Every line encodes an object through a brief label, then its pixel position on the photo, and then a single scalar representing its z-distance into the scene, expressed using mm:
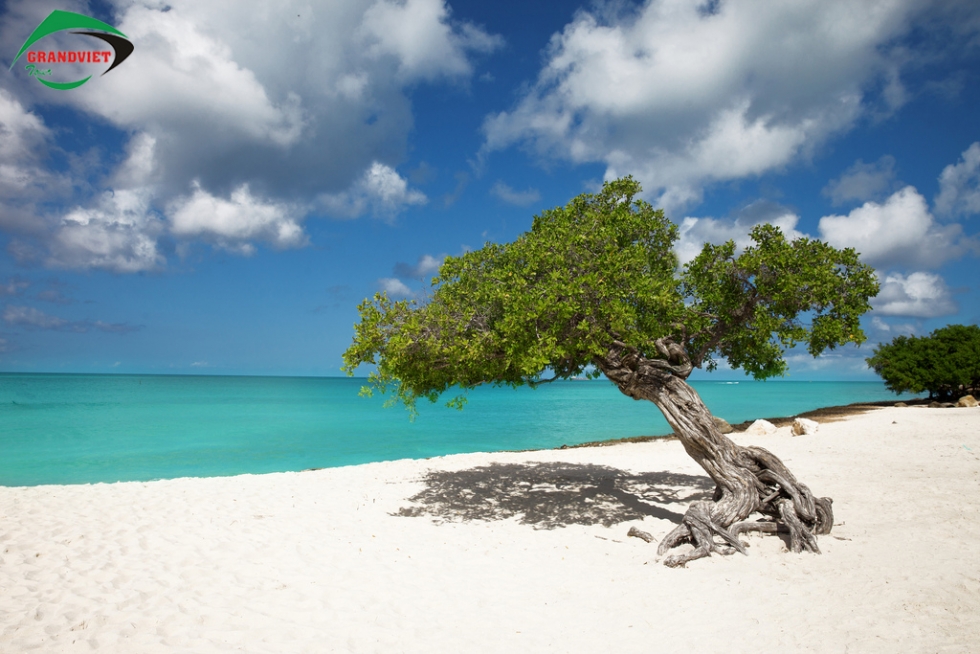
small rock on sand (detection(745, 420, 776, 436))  21406
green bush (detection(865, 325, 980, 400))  32844
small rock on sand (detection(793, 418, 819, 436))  20531
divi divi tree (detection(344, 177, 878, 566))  8289
